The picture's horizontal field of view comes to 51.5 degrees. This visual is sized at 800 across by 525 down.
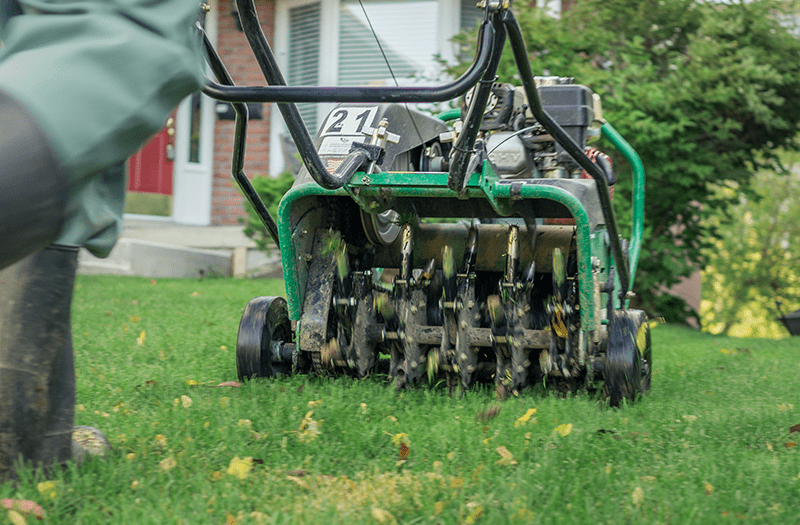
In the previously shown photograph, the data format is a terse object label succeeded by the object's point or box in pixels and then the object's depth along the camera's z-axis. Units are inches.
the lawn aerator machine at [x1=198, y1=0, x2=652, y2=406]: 122.0
